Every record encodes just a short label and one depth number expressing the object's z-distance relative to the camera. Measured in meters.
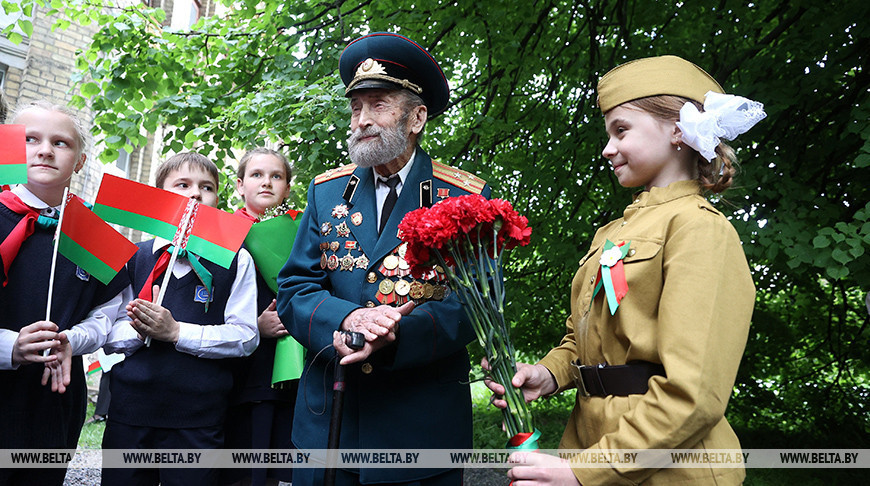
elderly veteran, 2.25
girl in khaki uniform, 1.56
